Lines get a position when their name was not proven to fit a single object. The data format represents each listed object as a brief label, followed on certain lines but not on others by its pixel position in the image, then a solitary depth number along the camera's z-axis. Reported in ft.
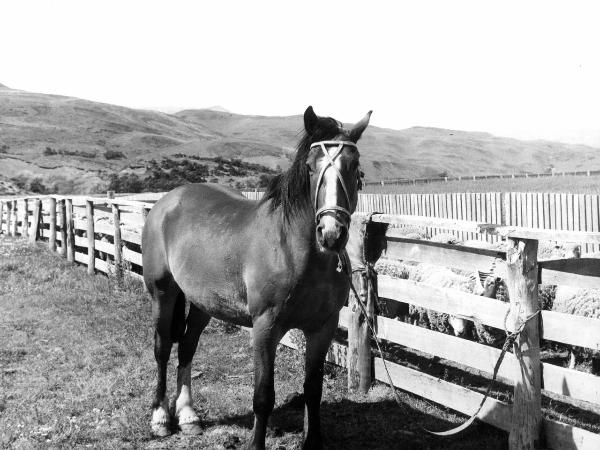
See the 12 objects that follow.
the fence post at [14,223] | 69.51
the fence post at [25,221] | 64.39
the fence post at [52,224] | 52.06
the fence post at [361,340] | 19.98
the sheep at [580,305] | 21.76
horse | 12.44
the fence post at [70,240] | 47.82
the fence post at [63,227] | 49.62
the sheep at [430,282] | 25.50
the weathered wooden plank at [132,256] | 36.24
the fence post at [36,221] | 58.34
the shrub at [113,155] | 283.73
